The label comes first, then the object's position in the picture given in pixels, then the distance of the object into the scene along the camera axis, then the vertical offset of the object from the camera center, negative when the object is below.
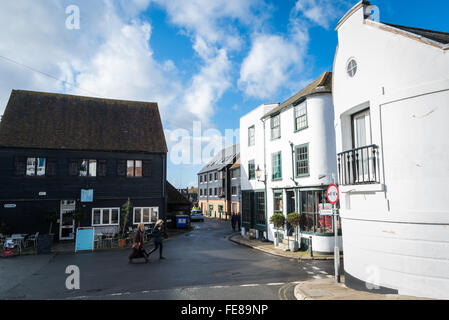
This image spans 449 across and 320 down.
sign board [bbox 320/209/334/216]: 10.43 -0.56
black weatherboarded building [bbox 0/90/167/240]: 21.09 +2.41
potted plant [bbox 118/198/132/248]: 19.37 -1.68
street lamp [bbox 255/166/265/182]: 21.04 +1.52
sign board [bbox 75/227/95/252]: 17.88 -2.39
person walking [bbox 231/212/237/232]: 29.58 -2.29
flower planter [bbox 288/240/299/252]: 16.61 -2.65
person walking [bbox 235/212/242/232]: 29.91 -2.03
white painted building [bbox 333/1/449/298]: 6.62 +0.83
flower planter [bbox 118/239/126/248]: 19.30 -2.82
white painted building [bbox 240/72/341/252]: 16.44 +2.10
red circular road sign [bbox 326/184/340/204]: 9.59 +0.05
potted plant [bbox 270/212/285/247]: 18.22 -1.48
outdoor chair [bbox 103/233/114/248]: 19.17 -2.54
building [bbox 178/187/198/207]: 79.56 +0.89
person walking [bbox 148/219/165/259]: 14.45 -1.73
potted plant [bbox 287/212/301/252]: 16.62 -1.43
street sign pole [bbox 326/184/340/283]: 9.59 -0.10
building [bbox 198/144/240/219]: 45.69 +1.72
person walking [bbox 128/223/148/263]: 13.62 -2.30
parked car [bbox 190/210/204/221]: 43.50 -2.62
